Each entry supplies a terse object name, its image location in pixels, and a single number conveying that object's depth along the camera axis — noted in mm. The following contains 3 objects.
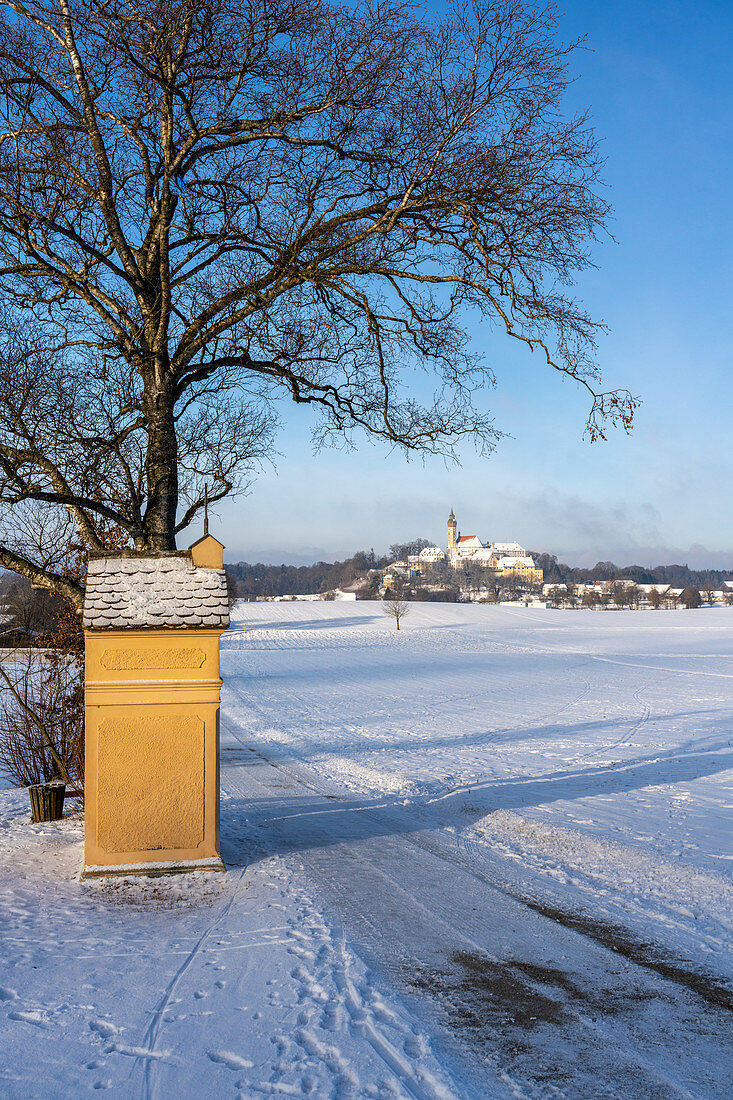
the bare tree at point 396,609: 73188
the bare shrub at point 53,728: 10484
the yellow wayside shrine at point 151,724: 7879
